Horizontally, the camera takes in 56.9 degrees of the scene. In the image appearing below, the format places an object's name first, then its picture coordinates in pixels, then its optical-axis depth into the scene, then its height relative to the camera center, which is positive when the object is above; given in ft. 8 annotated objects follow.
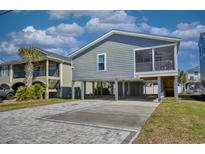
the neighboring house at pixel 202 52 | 61.97 +10.36
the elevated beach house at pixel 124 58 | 46.60 +6.88
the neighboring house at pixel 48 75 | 68.69 +3.30
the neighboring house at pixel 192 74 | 140.69 +5.73
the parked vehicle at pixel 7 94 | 65.31 -3.80
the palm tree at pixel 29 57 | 66.44 +9.15
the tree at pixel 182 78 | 125.59 +2.54
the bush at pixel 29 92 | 60.44 -3.09
